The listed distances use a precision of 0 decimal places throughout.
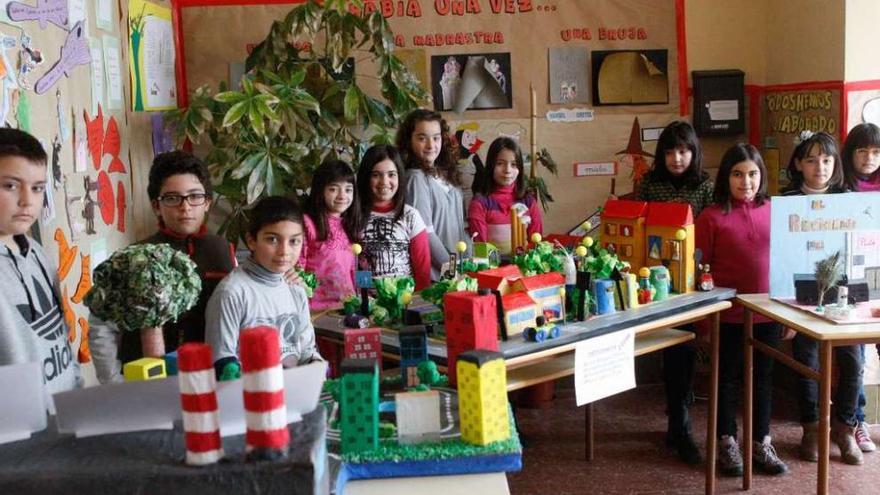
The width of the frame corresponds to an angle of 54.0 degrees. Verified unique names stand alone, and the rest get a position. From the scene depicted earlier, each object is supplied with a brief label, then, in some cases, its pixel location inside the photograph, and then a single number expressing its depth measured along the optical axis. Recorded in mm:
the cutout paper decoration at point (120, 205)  3451
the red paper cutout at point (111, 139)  3346
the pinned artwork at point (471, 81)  4465
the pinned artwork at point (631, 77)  4543
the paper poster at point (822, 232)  3055
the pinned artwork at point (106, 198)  3258
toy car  2498
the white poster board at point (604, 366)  2635
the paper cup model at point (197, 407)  1286
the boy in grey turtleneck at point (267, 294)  2195
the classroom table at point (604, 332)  2471
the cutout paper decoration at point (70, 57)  2779
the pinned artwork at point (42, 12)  2564
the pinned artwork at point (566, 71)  4512
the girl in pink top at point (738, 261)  3297
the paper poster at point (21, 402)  1383
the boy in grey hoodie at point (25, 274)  1779
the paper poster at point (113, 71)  3377
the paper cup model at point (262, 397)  1290
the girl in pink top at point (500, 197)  3797
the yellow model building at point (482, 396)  1753
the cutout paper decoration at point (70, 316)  2871
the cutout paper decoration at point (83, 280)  2984
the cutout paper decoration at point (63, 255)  2826
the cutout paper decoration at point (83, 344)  3002
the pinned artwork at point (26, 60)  2580
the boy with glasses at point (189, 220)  2348
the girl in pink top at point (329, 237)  3143
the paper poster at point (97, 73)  3219
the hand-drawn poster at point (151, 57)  3730
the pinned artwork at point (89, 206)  3088
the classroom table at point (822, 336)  2711
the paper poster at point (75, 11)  2990
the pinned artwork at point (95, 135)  3162
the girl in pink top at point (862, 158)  3479
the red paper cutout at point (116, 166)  3402
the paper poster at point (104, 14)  3278
